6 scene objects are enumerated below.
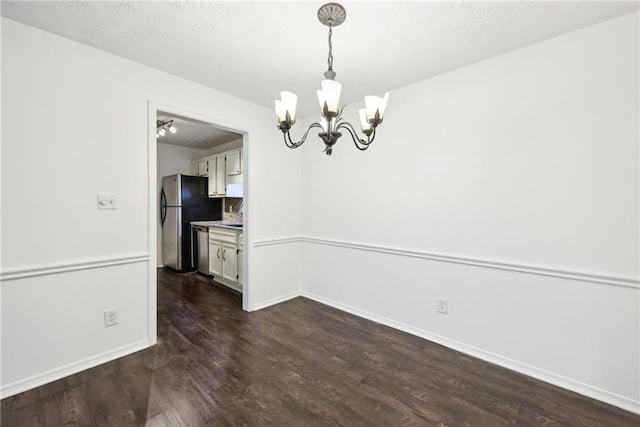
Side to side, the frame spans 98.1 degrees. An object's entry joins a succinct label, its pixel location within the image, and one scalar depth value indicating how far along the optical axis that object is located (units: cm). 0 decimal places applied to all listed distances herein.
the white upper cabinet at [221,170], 441
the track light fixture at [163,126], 363
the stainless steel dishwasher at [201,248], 454
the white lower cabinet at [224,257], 386
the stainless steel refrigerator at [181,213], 483
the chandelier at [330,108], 139
